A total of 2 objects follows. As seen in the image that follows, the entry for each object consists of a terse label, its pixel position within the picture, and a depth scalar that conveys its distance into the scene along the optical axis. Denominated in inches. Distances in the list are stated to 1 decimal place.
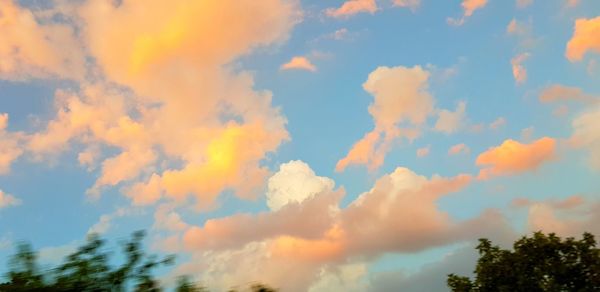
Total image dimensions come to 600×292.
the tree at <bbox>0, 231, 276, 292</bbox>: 577.6
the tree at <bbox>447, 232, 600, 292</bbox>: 1170.6
